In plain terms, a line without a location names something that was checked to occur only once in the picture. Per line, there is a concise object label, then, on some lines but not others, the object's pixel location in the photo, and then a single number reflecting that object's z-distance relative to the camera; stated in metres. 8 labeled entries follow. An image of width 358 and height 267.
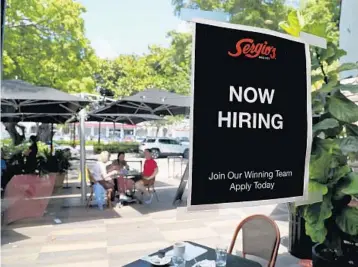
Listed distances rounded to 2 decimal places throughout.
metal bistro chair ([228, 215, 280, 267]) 2.21
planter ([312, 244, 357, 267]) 2.02
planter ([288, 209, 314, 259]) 3.27
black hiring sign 1.12
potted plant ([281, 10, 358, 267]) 1.83
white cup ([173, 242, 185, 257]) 1.98
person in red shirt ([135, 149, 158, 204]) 5.94
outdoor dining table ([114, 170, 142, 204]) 5.85
